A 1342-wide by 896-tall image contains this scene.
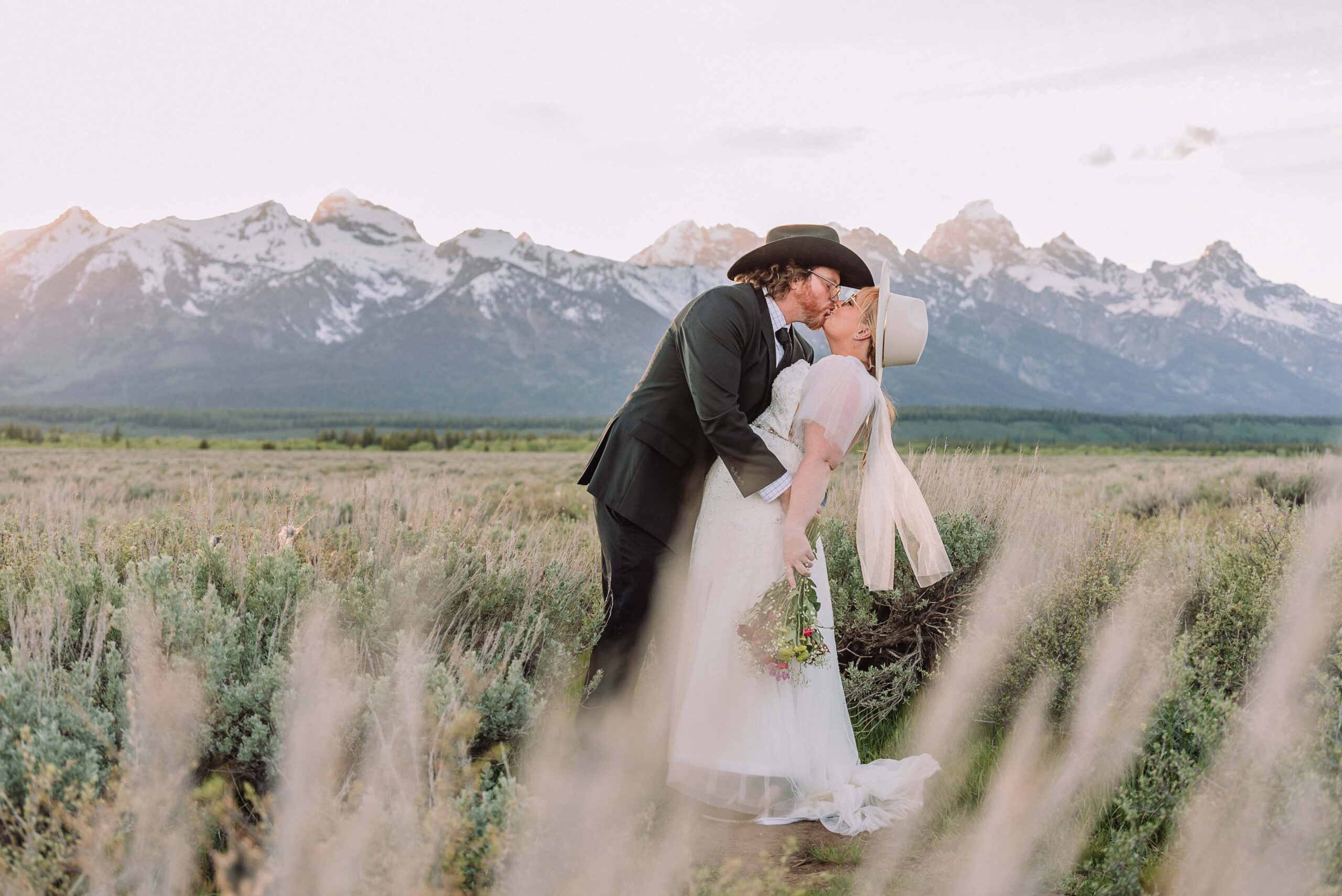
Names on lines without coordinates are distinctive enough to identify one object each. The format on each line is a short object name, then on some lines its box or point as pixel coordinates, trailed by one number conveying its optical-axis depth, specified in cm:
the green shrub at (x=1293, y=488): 1027
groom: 343
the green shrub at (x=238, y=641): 296
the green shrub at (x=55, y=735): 246
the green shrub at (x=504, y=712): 319
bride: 349
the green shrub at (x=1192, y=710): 280
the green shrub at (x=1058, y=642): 418
